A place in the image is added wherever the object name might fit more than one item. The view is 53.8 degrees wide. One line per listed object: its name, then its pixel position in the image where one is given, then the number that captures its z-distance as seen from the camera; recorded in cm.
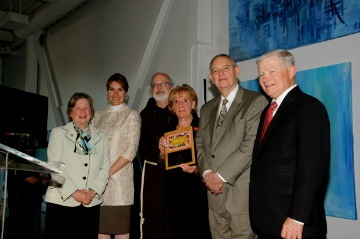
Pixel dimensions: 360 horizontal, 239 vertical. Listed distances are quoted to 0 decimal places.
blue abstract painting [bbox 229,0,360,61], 273
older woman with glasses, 259
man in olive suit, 223
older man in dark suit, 166
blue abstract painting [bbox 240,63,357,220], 263
